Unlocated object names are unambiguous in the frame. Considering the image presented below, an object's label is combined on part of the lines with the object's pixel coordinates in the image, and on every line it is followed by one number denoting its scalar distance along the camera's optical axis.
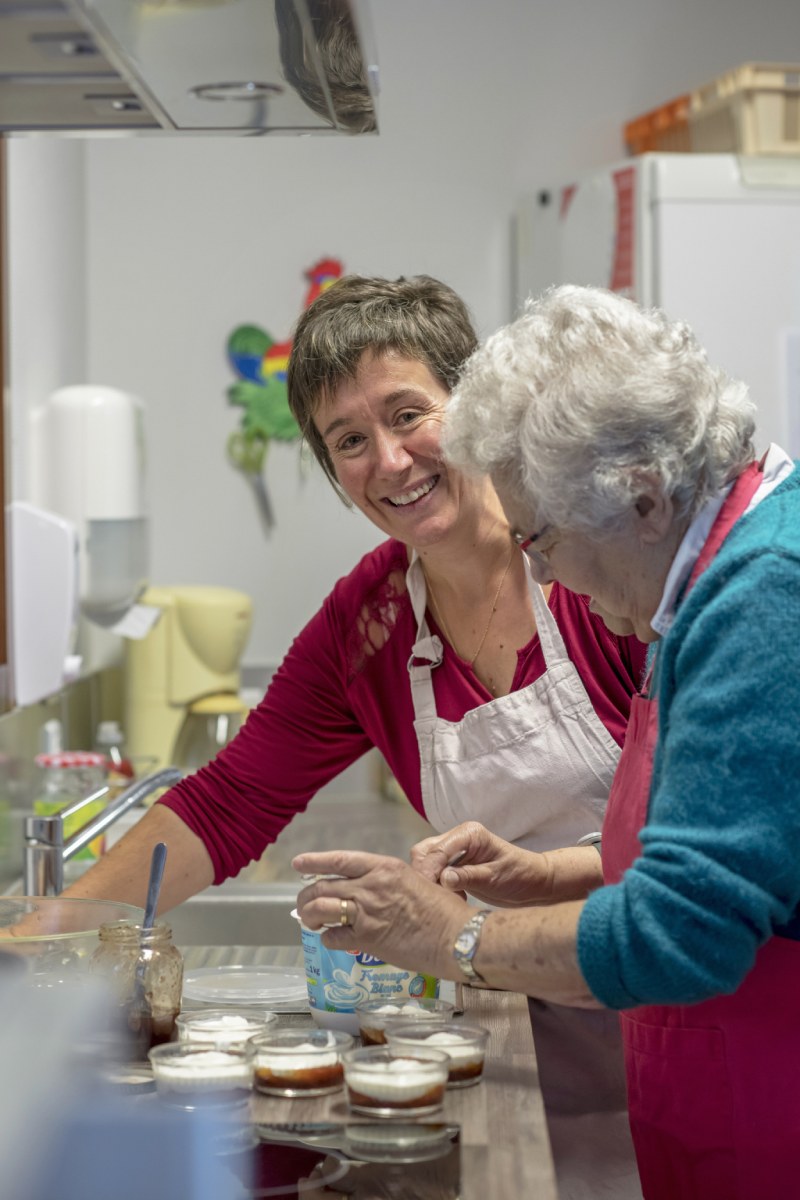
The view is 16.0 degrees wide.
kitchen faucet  2.97
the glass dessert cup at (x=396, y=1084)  2.19
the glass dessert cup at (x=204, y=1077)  2.21
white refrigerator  4.90
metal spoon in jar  2.38
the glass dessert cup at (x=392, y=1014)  2.37
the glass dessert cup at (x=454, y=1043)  2.28
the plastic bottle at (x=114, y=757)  4.05
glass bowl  2.45
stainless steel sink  3.56
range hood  2.31
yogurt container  2.48
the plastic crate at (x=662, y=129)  5.21
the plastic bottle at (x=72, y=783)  3.67
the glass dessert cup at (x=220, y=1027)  2.35
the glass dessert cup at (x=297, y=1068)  2.24
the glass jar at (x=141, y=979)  2.36
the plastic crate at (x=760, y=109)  4.84
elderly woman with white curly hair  2.17
